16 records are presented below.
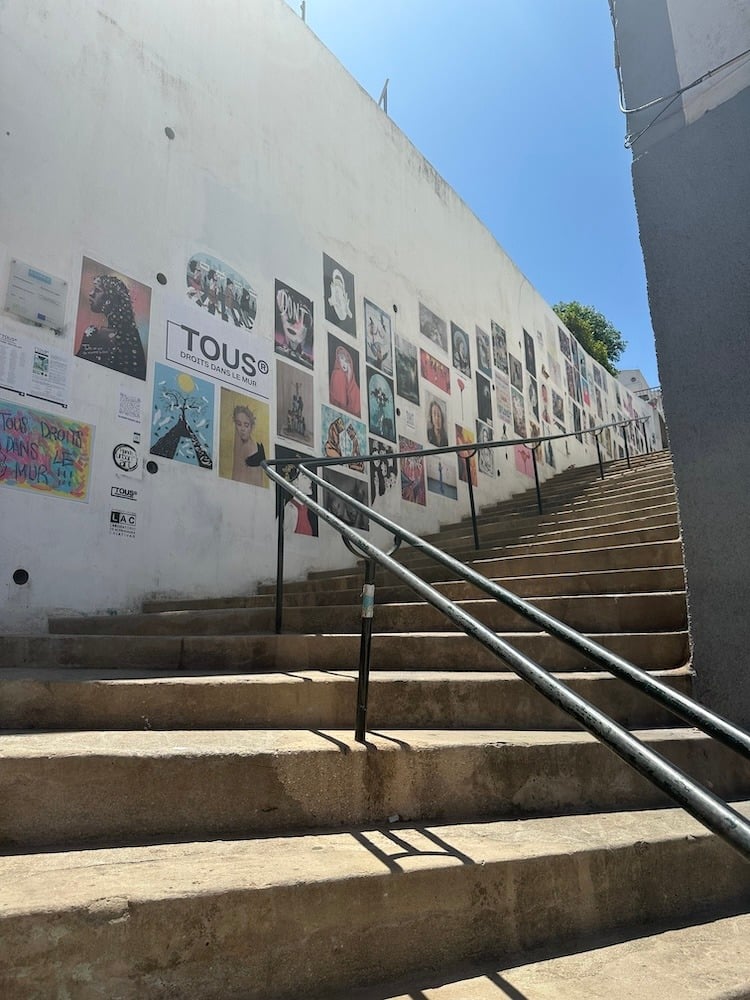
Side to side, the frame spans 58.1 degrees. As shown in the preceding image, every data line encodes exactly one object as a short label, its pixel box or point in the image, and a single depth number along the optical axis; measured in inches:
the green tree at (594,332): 827.4
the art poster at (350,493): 224.7
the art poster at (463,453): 316.2
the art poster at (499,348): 375.6
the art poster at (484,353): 356.5
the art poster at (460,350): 333.7
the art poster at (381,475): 260.4
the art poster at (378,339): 272.5
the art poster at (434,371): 304.7
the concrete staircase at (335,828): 51.9
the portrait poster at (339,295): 255.8
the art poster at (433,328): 311.6
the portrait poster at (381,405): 265.9
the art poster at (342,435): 239.1
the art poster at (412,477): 277.7
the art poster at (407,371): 287.0
